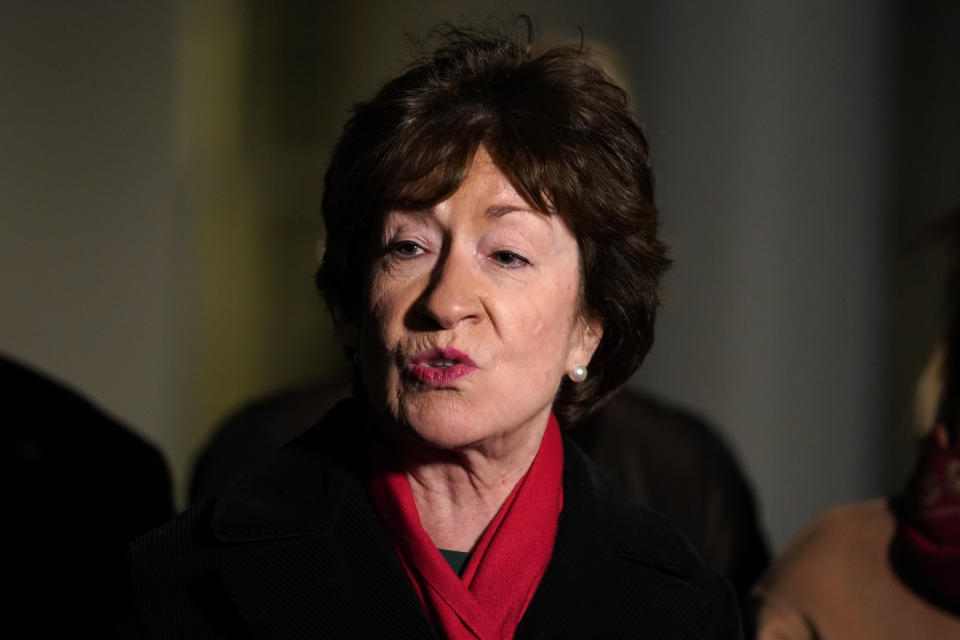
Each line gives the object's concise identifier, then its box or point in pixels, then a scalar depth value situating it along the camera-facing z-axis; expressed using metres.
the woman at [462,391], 2.38
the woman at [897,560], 2.64
